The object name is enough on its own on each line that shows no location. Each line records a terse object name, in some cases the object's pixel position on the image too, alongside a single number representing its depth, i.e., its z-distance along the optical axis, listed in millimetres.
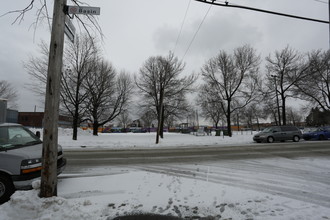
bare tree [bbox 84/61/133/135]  24162
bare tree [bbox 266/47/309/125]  27436
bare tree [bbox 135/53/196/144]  27406
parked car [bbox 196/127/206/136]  31284
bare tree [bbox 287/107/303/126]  84250
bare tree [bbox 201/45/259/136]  27375
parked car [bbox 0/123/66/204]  3916
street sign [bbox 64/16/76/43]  3914
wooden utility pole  3475
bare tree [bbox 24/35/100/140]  20625
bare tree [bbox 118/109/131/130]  83394
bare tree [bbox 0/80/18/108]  37212
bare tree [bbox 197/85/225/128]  30125
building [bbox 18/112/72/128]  67662
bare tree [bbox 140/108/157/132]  29825
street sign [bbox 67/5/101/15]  3940
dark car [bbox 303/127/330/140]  19859
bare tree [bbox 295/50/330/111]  27469
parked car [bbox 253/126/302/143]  18281
